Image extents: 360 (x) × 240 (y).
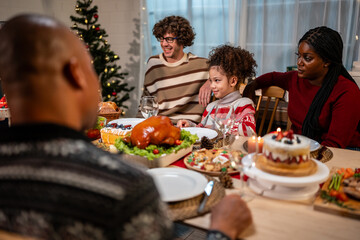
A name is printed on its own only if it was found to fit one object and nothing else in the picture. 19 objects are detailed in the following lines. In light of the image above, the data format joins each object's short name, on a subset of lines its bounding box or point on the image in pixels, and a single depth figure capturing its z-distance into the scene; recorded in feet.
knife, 3.40
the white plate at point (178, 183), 3.57
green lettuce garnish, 4.65
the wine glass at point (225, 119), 5.26
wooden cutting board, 3.31
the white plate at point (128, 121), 6.64
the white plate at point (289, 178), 3.51
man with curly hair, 9.25
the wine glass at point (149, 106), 6.15
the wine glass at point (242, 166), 3.67
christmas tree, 13.24
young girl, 7.38
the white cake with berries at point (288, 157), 3.66
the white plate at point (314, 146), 5.06
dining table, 3.02
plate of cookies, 4.38
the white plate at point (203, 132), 6.00
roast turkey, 4.87
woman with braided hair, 6.26
